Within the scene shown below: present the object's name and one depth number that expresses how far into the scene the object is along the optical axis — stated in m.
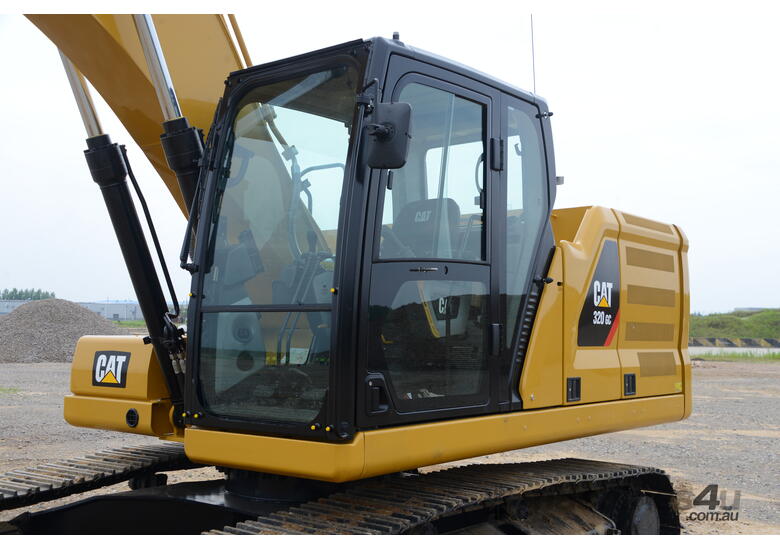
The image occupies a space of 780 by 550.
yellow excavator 3.48
